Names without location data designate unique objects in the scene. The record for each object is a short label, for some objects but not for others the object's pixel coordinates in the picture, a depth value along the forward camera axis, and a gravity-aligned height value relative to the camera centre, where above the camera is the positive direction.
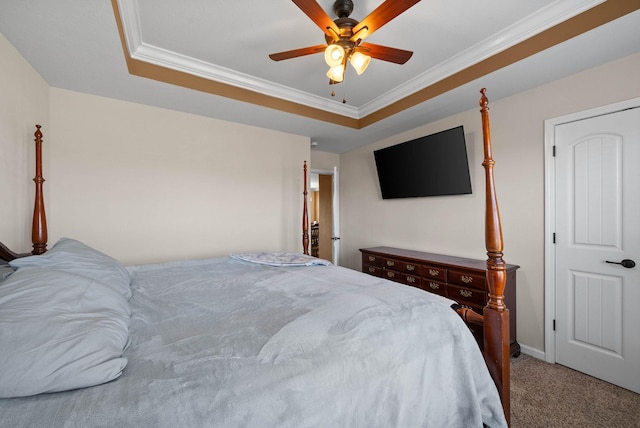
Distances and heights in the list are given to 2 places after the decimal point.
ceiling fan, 1.49 +1.11
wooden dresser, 2.56 -0.66
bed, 0.69 -0.46
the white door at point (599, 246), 2.06 -0.26
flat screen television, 3.09 +0.61
